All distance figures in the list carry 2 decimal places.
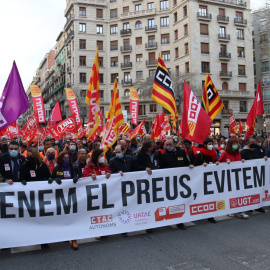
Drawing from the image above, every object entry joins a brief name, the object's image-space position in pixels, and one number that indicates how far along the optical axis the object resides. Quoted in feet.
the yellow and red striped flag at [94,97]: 21.60
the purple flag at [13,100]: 19.47
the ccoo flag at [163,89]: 25.51
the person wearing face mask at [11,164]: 17.34
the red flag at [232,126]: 58.90
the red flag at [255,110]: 32.24
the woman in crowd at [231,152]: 21.15
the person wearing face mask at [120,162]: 18.88
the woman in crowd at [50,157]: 18.80
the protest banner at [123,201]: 14.73
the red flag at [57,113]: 46.62
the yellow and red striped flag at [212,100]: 29.35
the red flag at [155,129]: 43.21
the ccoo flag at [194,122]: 20.15
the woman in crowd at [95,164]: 17.37
